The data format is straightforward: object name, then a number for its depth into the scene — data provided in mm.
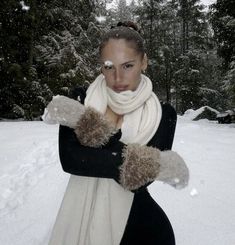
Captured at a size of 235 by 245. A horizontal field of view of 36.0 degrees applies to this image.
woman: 1468
